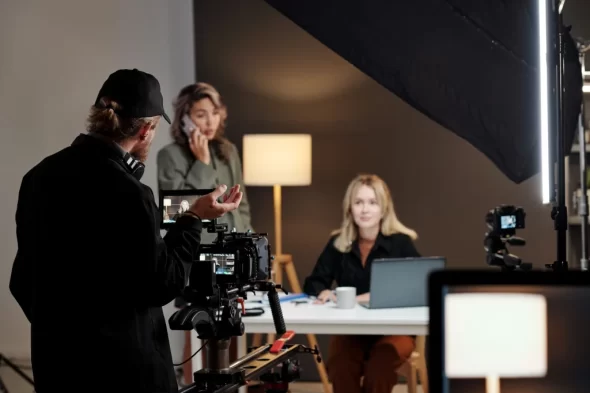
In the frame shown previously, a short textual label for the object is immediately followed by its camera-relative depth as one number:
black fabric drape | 4.44
